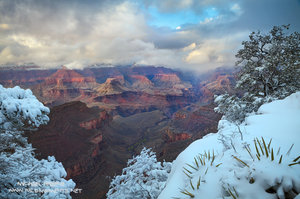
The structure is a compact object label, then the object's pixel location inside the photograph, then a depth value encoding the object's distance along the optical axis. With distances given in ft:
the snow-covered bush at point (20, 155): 14.29
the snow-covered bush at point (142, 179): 18.01
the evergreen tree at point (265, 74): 25.71
